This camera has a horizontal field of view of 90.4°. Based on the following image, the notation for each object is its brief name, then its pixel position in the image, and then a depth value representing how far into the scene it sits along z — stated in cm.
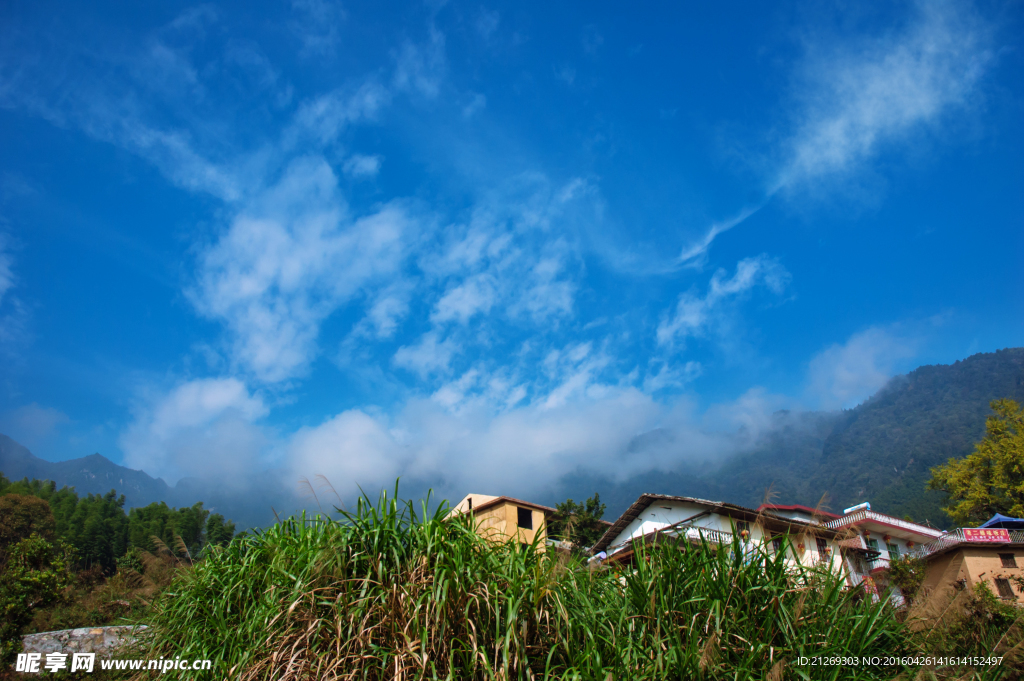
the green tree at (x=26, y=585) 1182
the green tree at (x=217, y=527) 5573
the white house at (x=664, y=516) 2448
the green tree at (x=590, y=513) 3827
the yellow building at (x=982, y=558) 2495
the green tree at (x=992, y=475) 3288
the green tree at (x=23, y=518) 4219
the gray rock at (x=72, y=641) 1291
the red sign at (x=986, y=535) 2512
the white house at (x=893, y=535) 2780
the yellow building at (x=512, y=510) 3466
